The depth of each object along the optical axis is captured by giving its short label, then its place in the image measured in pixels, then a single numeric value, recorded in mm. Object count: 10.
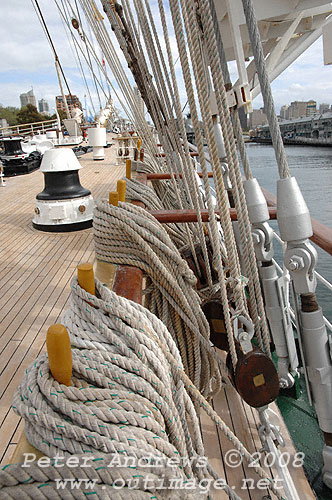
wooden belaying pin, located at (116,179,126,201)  1453
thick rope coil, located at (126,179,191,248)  1905
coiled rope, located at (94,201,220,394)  1224
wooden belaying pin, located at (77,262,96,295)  870
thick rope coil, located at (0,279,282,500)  550
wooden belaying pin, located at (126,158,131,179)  2392
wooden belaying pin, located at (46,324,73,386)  629
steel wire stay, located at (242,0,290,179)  909
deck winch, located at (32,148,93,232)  4082
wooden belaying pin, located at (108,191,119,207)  1341
